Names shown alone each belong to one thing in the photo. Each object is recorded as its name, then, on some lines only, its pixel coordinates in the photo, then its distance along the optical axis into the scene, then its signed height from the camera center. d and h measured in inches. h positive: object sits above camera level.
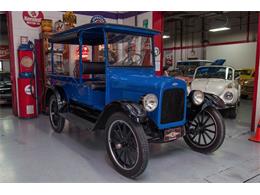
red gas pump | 229.0 -14.4
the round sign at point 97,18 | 283.3 +59.5
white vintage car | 229.6 -17.1
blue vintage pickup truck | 111.9 -19.3
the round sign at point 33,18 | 239.3 +51.4
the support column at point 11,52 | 233.0 +15.6
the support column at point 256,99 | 179.9 -25.4
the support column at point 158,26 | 245.3 +43.2
